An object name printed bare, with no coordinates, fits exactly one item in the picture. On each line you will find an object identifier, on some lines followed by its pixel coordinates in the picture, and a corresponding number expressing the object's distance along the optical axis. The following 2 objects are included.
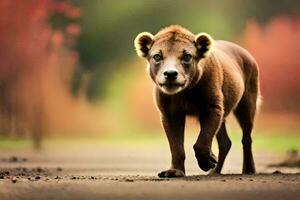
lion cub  13.68
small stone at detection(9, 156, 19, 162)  21.98
